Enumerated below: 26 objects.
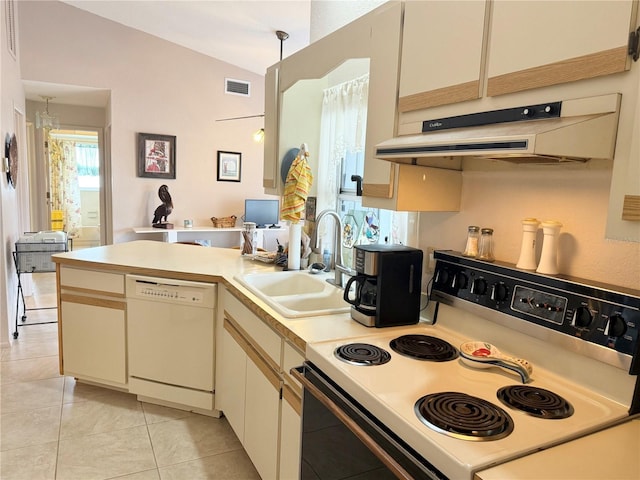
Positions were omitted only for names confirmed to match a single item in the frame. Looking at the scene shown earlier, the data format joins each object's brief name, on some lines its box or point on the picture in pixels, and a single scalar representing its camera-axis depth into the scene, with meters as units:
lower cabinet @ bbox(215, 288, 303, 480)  1.59
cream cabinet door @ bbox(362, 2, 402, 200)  1.53
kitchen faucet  2.17
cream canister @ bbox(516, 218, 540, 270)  1.30
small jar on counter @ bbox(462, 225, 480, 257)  1.52
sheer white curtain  2.49
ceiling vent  5.92
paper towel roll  2.52
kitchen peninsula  1.62
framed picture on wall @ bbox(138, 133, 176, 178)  5.49
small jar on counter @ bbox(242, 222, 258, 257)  2.93
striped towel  2.42
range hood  0.93
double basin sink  1.81
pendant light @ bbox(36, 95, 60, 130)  5.17
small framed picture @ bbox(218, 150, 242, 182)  6.02
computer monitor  5.91
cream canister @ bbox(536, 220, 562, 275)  1.24
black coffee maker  1.58
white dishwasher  2.37
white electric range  0.92
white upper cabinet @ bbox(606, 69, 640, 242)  0.87
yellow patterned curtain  8.44
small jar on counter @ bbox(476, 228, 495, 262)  1.47
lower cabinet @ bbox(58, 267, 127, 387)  2.55
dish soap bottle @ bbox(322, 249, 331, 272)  2.60
